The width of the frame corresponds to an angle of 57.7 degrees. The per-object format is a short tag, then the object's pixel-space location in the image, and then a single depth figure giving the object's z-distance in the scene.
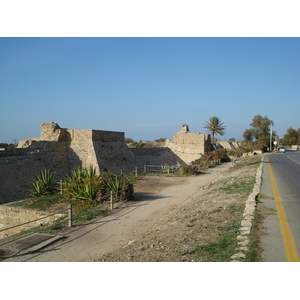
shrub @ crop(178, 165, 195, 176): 21.50
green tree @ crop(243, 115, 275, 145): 79.88
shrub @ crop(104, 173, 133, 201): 11.26
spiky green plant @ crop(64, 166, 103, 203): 10.98
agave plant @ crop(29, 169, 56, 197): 12.95
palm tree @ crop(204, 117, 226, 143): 52.71
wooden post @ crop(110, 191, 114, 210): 10.09
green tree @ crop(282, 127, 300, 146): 74.00
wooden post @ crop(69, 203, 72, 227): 8.20
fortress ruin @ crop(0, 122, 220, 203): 16.61
